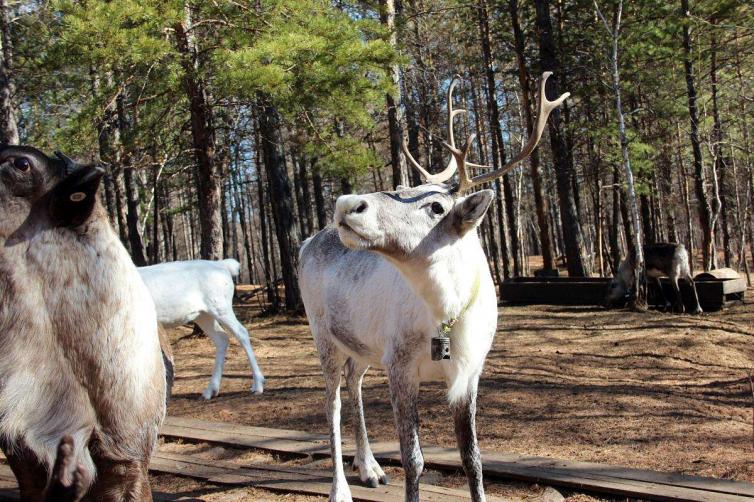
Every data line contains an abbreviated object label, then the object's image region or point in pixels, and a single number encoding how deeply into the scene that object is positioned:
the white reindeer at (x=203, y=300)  7.51
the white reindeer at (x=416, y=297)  2.84
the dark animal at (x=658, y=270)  12.87
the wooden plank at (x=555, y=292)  14.14
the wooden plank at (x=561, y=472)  3.46
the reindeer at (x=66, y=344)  1.29
